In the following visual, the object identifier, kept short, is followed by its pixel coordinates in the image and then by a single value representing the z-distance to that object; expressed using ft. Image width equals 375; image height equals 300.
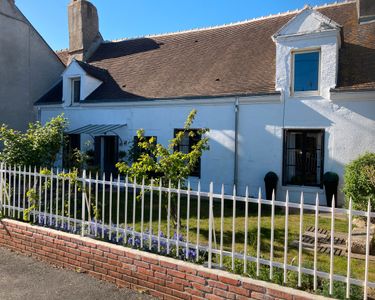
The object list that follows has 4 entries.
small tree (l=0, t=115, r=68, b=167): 24.49
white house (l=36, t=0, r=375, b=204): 36.29
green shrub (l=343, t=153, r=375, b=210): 27.14
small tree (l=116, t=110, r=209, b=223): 20.63
